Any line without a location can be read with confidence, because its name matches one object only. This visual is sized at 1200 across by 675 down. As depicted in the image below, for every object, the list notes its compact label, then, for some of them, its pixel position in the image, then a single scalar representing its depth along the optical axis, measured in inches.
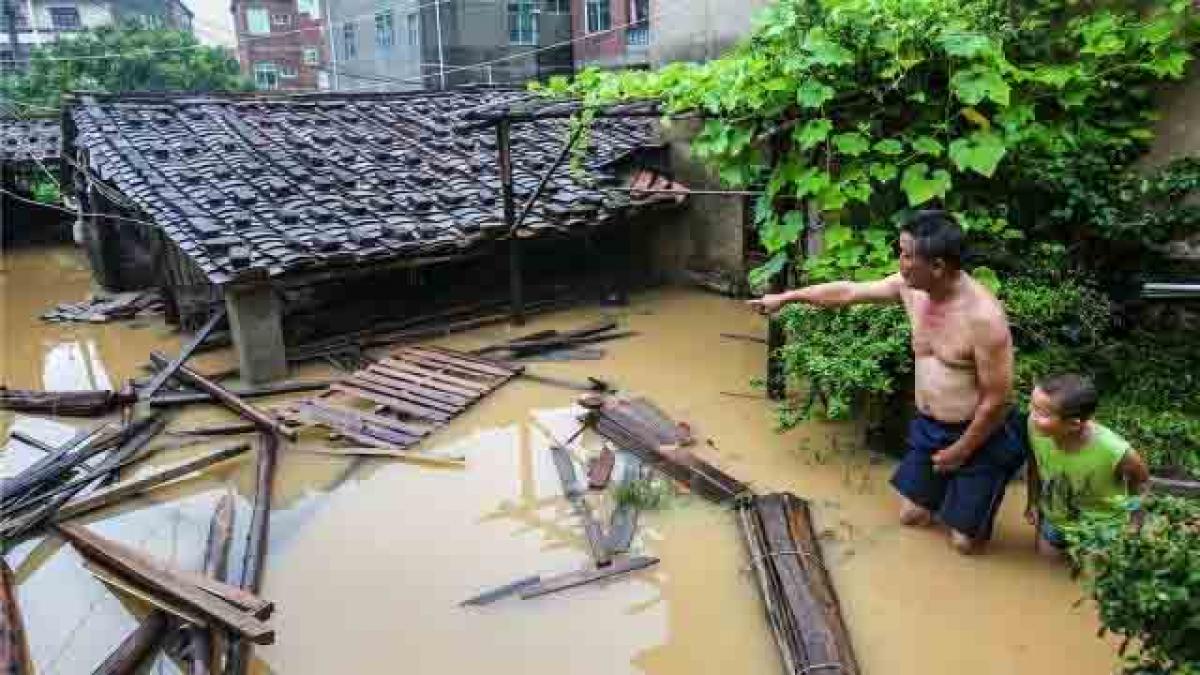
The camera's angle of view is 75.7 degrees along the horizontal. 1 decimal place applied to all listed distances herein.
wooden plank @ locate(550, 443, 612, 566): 207.0
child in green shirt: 159.5
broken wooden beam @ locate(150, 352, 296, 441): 277.6
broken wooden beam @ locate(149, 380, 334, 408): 314.8
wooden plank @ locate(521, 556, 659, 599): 191.3
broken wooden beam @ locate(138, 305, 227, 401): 324.0
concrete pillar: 339.0
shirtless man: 167.3
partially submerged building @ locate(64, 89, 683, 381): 353.7
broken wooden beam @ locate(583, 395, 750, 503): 233.1
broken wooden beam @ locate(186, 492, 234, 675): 159.9
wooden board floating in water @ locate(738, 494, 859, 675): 158.6
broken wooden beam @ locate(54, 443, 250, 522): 231.1
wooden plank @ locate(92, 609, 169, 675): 160.2
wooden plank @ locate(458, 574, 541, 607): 189.6
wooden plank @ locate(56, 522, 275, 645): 160.4
